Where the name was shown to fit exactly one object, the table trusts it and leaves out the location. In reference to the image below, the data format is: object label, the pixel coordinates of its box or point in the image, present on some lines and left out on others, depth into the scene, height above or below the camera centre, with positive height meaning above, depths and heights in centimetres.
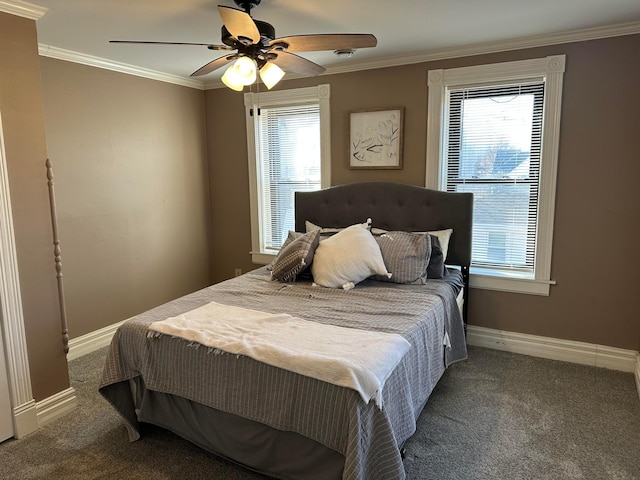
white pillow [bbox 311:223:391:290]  299 -58
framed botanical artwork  372 +34
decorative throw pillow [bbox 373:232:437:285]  304 -56
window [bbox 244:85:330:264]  409 +23
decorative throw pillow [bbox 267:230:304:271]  352 -48
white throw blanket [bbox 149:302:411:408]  178 -76
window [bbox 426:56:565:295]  323 +16
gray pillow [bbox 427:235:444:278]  317 -63
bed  175 -96
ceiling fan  214 +67
